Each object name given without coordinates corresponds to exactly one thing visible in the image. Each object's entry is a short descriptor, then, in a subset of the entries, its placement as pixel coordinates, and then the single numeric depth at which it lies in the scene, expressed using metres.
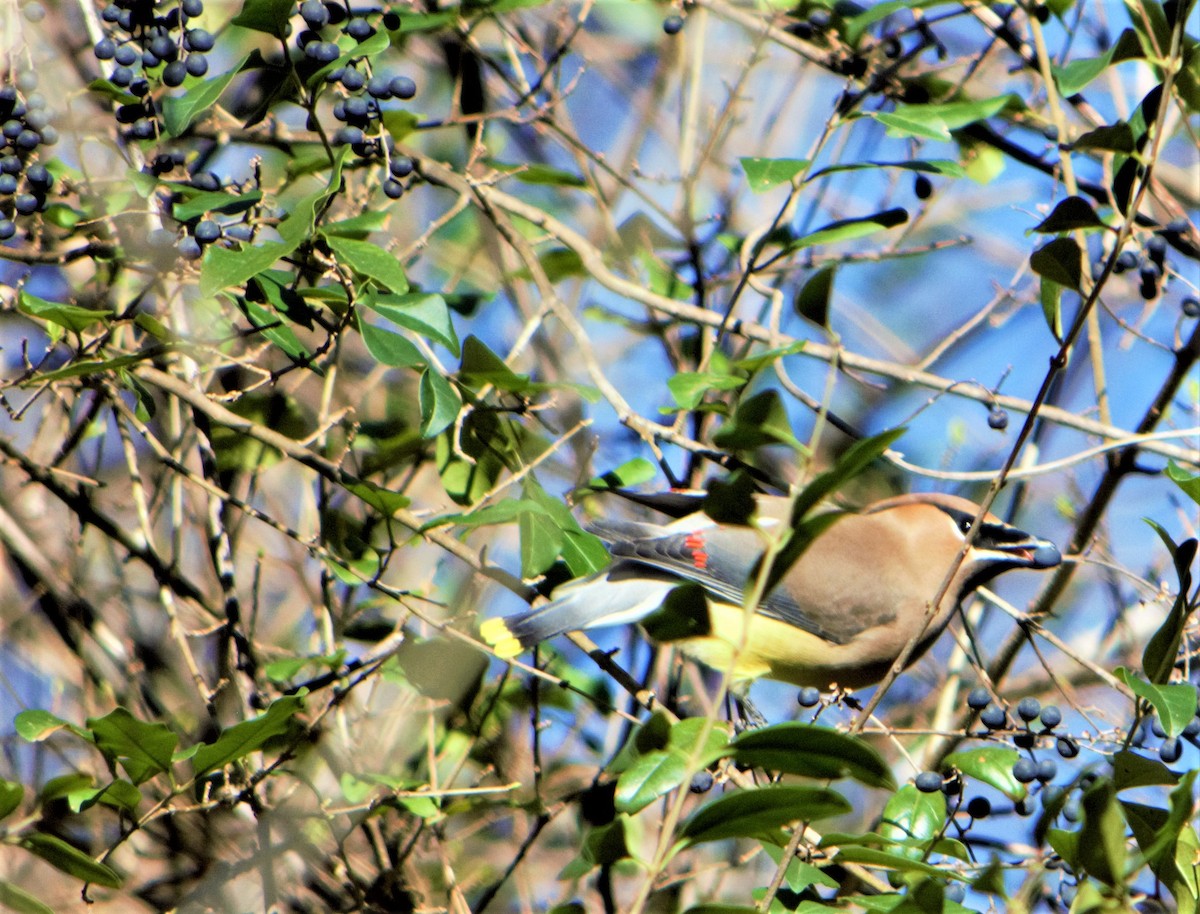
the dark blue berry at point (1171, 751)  4.72
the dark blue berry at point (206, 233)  4.75
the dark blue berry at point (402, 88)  5.06
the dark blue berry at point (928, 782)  4.70
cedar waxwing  6.84
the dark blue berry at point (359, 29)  5.10
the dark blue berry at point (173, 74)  4.86
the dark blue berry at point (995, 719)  4.97
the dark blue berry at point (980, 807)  4.93
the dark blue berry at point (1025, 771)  4.75
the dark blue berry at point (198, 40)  5.21
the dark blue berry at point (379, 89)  5.00
